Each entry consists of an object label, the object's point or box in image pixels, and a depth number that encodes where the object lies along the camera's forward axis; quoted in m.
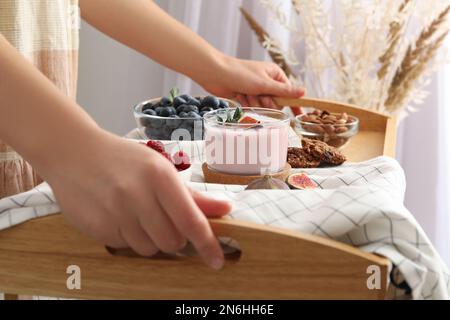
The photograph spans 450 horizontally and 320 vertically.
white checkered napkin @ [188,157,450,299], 0.76
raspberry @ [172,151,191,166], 0.99
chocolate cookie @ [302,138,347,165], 1.04
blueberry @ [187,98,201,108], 1.13
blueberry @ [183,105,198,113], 1.10
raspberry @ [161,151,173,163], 0.97
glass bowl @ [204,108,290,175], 0.97
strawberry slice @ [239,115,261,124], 0.99
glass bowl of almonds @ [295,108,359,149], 1.17
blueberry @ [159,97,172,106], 1.15
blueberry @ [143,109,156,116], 1.11
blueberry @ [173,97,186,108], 1.12
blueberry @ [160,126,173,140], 1.09
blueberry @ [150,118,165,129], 1.09
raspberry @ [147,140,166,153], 0.98
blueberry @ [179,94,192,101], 1.13
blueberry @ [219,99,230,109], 1.14
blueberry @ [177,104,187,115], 1.11
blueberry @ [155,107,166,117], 1.11
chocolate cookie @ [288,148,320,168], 1.03
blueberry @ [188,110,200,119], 1.09
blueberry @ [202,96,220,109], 1.13
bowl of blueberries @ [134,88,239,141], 1.09
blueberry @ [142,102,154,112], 1.14
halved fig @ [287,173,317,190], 0.92
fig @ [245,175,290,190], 0.89
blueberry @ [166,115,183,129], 1.09
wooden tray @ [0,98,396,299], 0.74
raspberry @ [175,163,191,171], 0.99
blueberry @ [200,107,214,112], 1.12
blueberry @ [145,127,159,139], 1.10
